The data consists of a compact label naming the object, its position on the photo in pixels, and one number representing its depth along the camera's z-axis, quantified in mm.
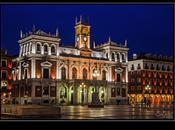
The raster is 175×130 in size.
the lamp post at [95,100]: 34174
